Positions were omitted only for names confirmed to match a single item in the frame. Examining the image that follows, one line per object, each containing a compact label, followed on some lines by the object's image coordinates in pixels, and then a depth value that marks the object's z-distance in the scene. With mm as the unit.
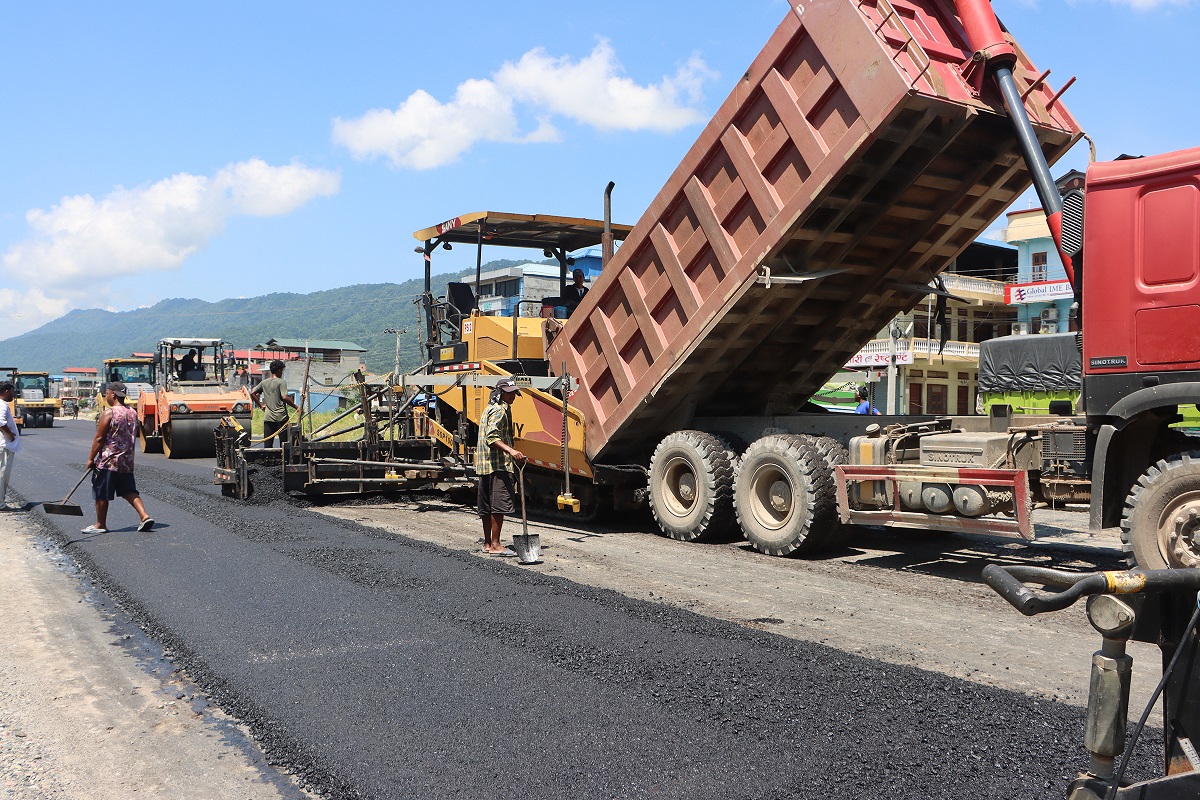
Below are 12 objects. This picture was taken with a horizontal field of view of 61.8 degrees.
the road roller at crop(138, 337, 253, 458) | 19719
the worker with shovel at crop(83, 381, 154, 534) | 9086
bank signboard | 32312
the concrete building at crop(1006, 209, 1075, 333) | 32531
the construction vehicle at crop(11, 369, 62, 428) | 38625
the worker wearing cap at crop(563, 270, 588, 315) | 10622
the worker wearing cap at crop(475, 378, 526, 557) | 8086
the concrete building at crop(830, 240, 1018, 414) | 32375
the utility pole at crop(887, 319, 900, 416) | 23864
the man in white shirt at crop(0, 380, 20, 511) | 10789
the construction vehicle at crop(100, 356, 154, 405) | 27719
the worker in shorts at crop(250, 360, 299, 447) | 12398
